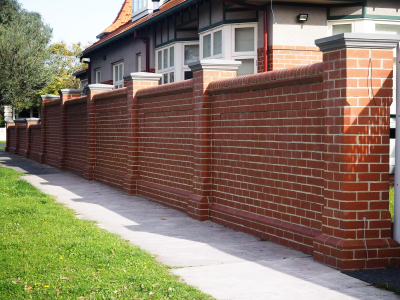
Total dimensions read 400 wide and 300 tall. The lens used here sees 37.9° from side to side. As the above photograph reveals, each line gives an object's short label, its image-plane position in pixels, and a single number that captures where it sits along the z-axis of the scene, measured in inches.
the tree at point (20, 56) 934.4
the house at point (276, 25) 503.8
